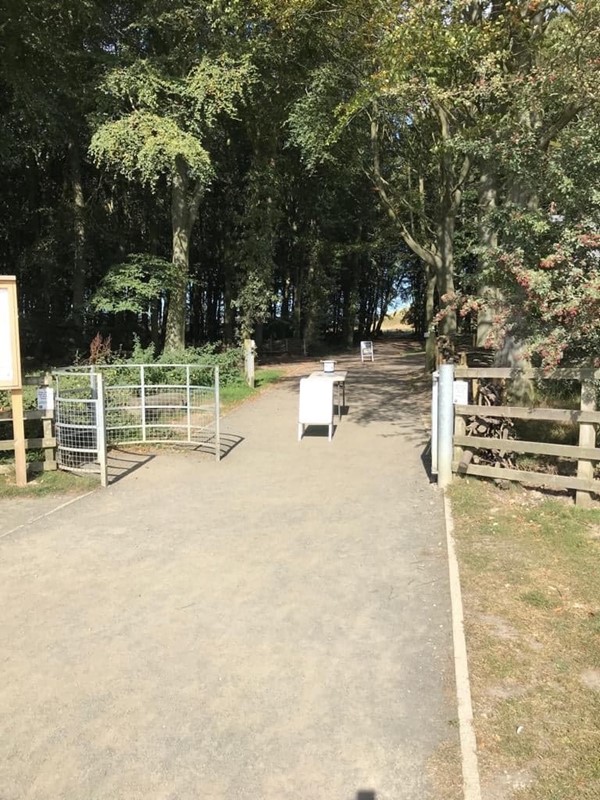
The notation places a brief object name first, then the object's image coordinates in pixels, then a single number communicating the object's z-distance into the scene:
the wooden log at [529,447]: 6.63
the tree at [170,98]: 16.27
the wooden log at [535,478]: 6.64
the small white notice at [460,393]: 7.53
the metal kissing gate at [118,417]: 8.36
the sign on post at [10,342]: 7.47
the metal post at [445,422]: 7.46
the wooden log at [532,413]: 6.63
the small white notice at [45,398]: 8.31
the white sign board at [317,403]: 10.56
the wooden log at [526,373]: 6.65
